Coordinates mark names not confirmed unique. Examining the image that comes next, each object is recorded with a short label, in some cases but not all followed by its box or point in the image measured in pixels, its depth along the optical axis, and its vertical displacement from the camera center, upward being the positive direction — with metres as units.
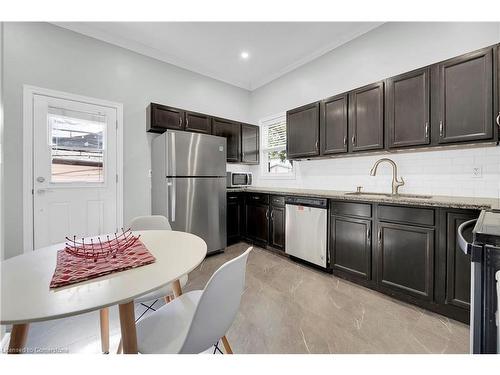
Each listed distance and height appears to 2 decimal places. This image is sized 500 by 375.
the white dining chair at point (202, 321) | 0.80 -0.57
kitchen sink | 2.27 -0.09
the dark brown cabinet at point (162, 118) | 2.98 +0.97
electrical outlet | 1.99 +0.15
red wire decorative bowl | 1.07 -0.34
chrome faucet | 2.42 +0.10
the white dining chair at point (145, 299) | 1.33 -0.72
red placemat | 0.83 -0.35
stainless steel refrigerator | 2.78 +0.04
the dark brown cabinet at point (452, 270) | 1.62 -0.65
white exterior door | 2.40 +0.20
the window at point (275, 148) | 3.88 +0.72
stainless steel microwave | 3.88 +0.14
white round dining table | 0.66 -0.37
